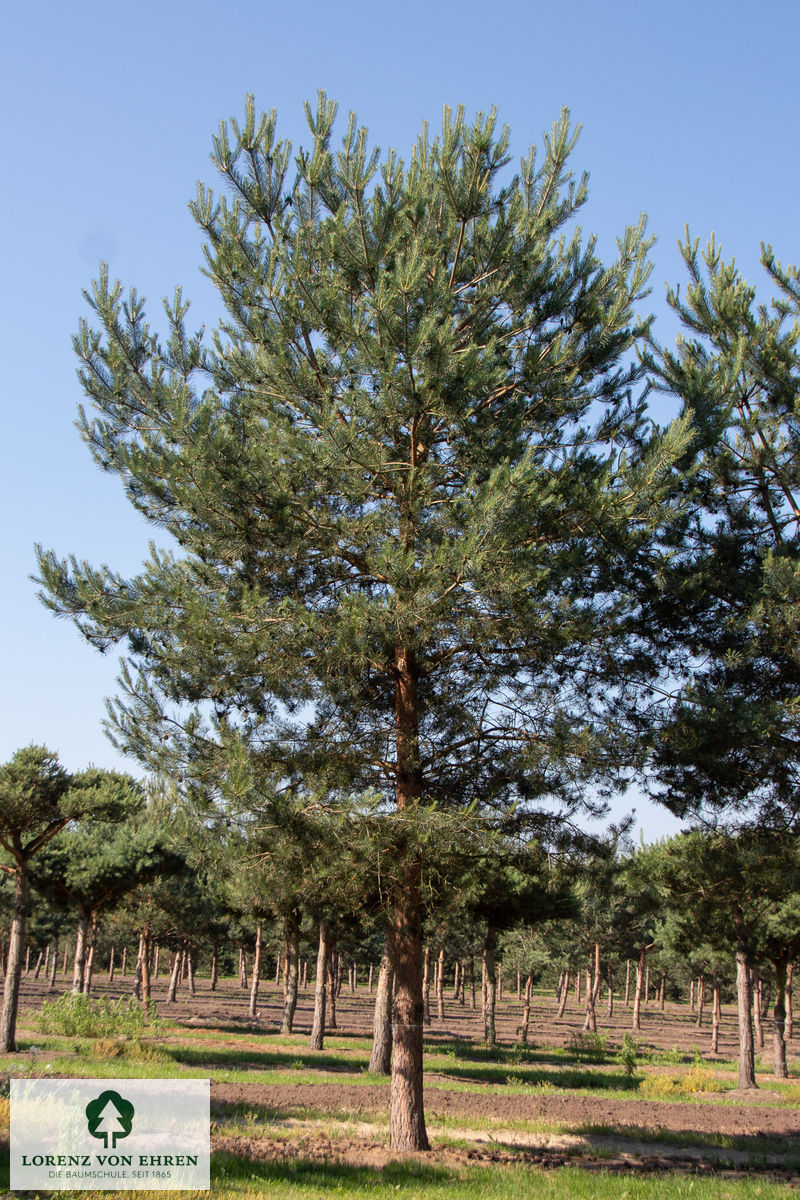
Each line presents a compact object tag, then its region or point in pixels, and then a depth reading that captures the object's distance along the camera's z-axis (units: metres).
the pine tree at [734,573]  8.95
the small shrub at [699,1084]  18.86
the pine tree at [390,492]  8.44
